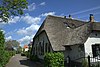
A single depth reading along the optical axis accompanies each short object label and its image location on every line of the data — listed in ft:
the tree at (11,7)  24.66
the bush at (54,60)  24.18
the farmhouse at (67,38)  30.17
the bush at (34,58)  50.17
